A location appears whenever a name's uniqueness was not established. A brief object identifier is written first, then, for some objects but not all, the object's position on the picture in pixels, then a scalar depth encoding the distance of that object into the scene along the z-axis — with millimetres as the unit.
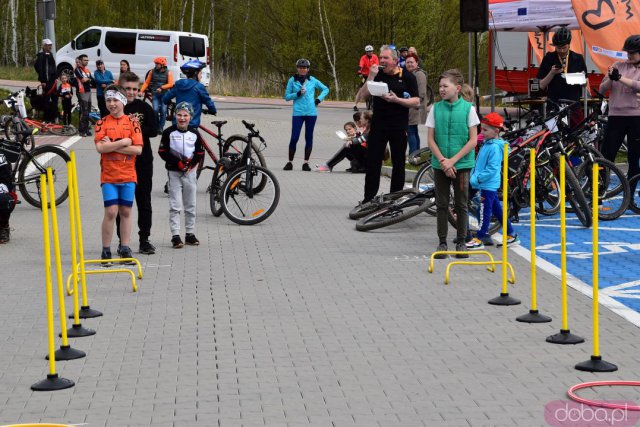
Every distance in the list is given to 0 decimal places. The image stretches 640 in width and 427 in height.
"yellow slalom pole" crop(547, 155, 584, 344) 7512
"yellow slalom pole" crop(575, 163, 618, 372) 6902
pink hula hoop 6125
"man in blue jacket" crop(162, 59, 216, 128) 15516
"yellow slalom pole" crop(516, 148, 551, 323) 8328
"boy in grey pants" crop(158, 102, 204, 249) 11984
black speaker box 16047
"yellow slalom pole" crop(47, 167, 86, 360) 7384
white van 42938
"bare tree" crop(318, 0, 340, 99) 49125
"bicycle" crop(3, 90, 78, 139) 20447
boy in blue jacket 11672
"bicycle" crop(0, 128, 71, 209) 13961
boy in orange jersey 10867
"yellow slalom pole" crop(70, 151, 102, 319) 8415
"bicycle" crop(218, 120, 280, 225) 13508
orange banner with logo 15820
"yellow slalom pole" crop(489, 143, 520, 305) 9016
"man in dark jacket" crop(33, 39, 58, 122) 26609
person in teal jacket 18953
